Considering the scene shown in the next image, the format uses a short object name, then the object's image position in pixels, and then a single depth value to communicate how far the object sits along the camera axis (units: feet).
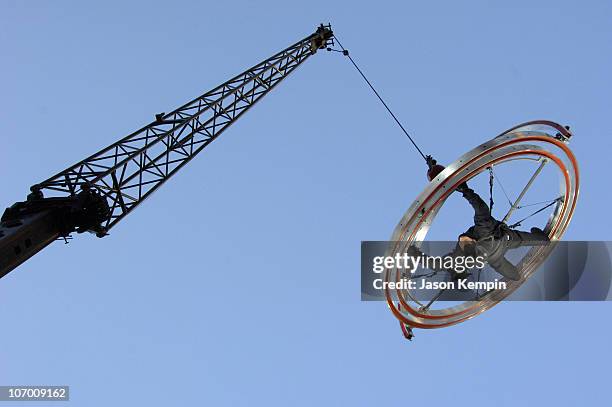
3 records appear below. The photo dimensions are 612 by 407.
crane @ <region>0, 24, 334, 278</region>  67.92
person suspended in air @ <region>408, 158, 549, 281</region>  74.59
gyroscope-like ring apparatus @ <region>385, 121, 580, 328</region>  68.74
